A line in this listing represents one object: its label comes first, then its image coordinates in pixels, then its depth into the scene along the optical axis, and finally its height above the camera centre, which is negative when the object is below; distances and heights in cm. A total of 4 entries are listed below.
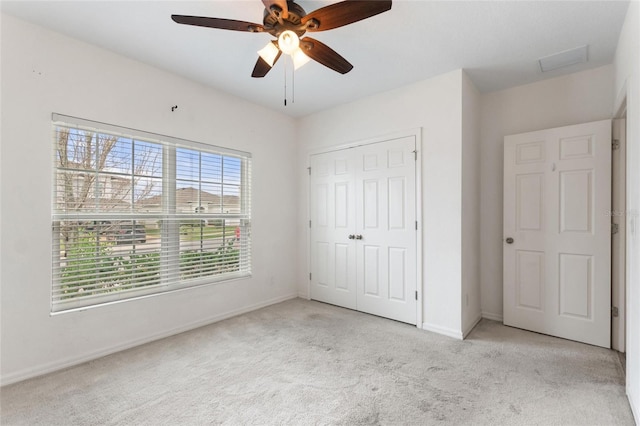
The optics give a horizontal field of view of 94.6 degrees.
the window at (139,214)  240 -2
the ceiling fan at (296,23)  160 +111
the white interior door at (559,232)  267 -21
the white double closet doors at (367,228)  326 -21
